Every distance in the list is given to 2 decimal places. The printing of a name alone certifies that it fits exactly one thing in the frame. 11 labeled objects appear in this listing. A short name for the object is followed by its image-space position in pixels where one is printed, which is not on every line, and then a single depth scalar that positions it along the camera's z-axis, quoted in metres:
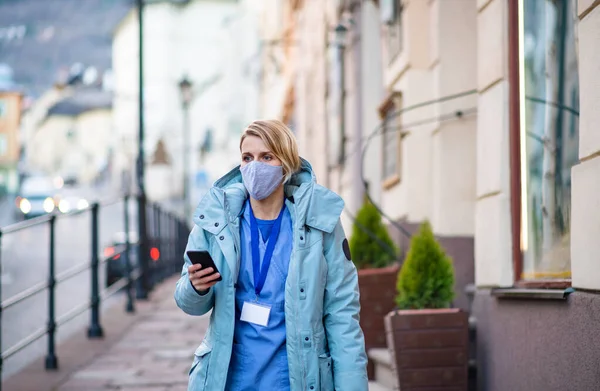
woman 3.23
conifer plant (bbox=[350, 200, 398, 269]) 7.61
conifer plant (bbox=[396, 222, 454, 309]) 5.70
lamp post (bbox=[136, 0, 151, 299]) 13.31
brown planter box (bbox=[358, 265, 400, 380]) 7.06
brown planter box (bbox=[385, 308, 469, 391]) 5.41
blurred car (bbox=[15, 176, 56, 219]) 37.34
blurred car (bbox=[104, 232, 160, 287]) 15.33
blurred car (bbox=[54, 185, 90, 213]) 39.78
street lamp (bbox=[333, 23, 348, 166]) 11.44
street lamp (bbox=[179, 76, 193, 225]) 25.58
